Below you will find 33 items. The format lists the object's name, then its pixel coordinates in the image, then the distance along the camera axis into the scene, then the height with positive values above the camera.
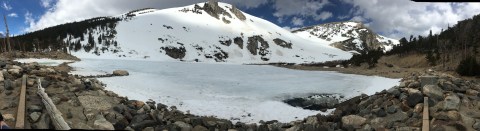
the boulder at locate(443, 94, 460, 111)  15.39 -1.63
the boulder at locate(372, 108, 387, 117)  16.31 -2.06
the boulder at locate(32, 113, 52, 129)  12.22 -1.76
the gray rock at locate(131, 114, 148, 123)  15.66 -2.10
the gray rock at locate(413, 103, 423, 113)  15.80 -1.84
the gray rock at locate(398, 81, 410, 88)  19.68 -1.18
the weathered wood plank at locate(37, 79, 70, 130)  12.11 -1.53
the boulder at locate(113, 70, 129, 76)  32.66 -0.78
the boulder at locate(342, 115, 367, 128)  15.98 -2.34
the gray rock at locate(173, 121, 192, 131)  15.63 -2.41
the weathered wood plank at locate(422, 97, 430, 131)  14.19 -2.07
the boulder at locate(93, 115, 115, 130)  13.61 -2.03
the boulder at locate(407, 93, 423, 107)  16.44 -1.56
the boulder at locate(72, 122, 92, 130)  13.25 -2.01
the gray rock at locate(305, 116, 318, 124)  17.07 -2.45
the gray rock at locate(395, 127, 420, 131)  14.41 -2.39
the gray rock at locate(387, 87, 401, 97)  18.14 -1.40
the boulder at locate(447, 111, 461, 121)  14.63 -1.98
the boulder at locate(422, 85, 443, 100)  16.48 -1.28
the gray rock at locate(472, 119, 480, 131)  13.90 -2.24
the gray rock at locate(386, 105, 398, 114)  16.36 -1.93
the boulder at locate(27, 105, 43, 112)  13.25 -1.42
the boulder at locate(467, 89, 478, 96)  17.16 -1.36
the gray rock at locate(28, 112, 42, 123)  12.56 -1.59
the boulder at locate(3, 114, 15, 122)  12.11 -1.57
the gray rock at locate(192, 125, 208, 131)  15.90 -2.53
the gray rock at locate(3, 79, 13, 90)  15.38 -0.74
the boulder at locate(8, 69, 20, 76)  17.77 -0.33
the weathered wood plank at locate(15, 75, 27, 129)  11.65 -1.43
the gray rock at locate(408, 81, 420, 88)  18.49 -1.12
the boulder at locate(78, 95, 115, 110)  15.98 -1.55
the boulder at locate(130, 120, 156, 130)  15.10 -2.27
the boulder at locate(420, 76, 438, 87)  17.59 -0.87
